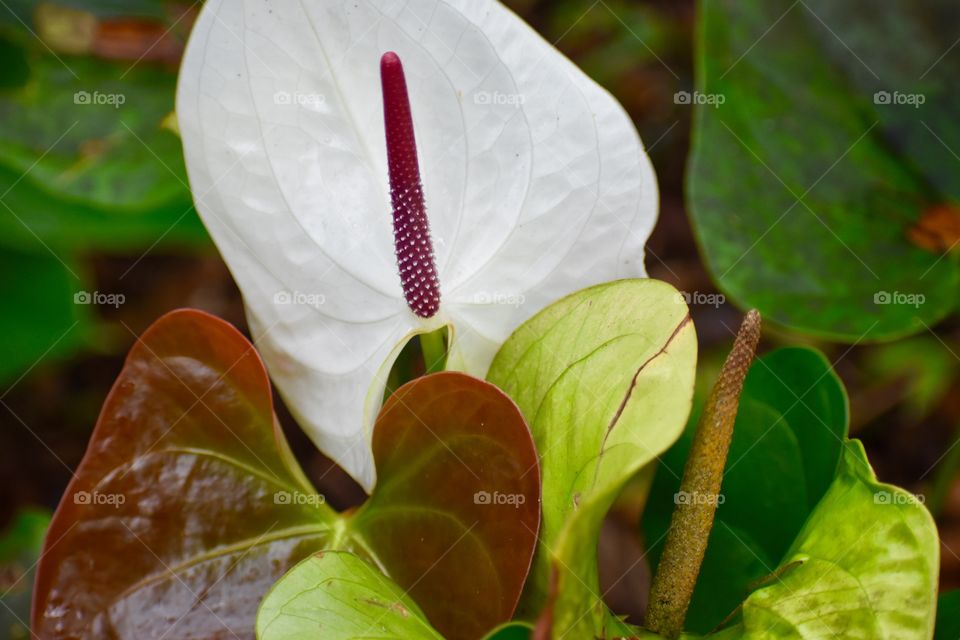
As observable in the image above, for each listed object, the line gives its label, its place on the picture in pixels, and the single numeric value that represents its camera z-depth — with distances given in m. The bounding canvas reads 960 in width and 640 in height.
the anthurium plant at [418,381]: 0.69
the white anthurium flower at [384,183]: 0.72
